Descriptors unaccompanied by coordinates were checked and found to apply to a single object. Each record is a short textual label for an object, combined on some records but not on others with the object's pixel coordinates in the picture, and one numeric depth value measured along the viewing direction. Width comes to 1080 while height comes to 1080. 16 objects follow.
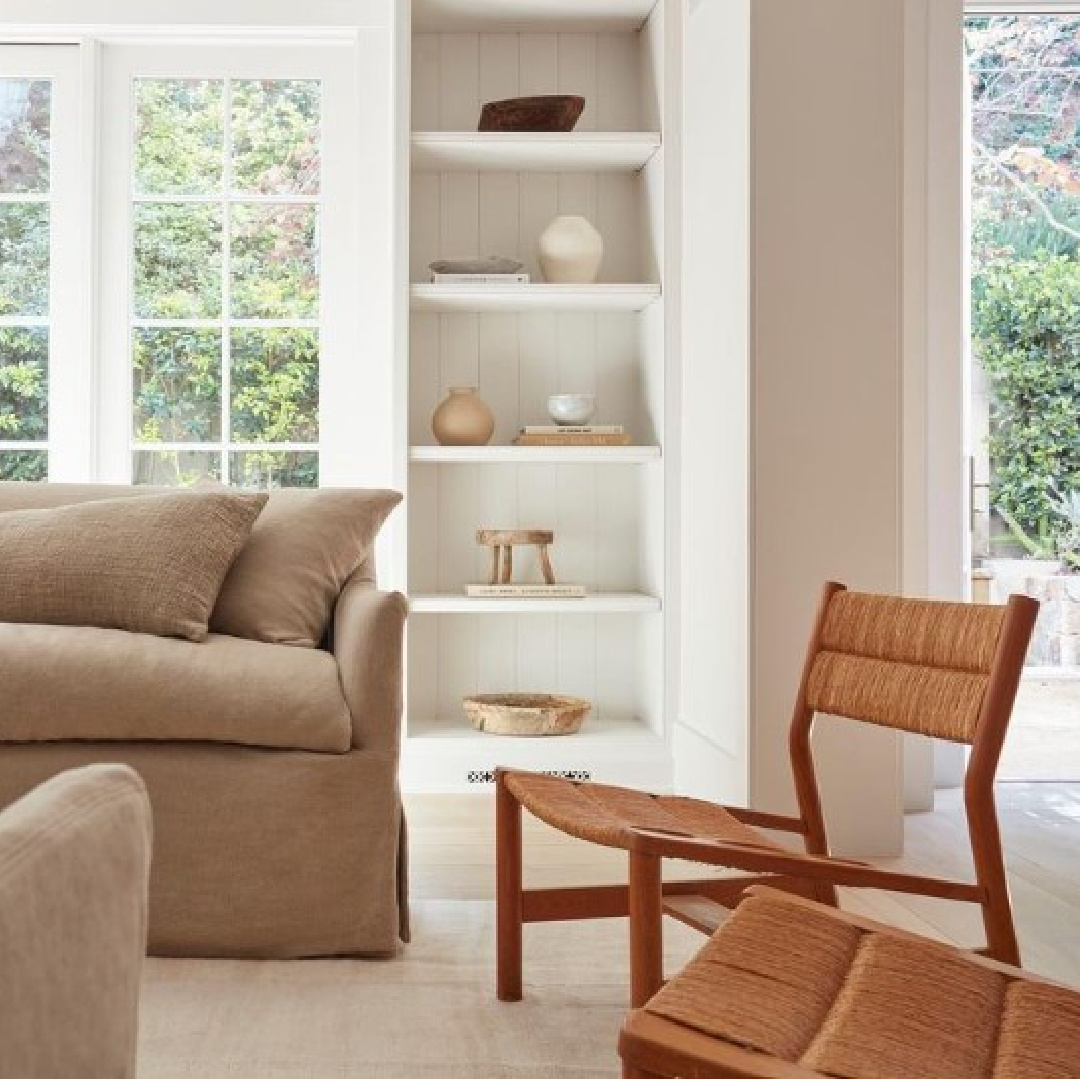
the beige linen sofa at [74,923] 0.64
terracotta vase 4.37
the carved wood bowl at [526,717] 4.25
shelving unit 4.64
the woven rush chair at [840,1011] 1.15
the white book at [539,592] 4.32
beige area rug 2.07
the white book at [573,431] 4.36
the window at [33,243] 4.61
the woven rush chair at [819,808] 1.85
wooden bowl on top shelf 4.34
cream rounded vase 4.41
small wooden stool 4.34
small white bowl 4.41
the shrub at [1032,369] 6.15
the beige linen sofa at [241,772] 2.58
